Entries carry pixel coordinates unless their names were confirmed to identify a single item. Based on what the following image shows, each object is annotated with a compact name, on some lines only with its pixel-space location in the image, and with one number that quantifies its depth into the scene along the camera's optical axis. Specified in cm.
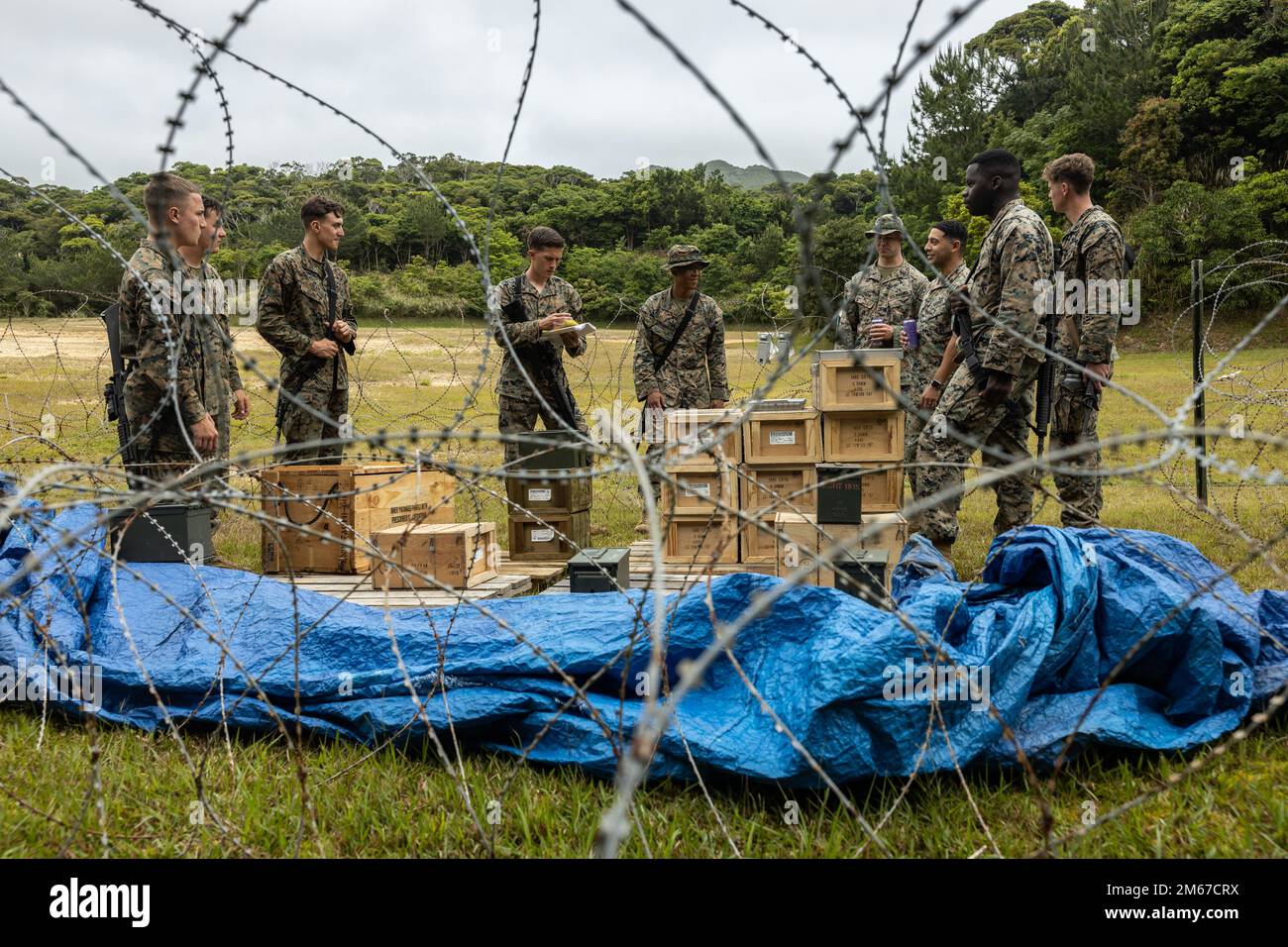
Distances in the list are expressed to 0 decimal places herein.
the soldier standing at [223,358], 574
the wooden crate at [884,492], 618
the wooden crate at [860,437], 605
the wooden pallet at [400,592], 510
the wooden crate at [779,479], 607
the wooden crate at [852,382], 588
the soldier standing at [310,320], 638
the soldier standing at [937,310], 686
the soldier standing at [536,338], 684
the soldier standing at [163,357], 543
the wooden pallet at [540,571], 606
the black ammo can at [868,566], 424
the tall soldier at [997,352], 525
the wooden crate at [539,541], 648
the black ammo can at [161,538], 541
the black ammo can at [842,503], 536
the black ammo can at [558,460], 636
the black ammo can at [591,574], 477
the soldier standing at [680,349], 771
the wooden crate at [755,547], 610
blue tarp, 282
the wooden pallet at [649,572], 565
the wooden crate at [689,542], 617
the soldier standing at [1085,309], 548
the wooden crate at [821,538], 533
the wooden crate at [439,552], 550
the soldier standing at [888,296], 787
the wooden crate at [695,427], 610
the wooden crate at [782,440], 605
